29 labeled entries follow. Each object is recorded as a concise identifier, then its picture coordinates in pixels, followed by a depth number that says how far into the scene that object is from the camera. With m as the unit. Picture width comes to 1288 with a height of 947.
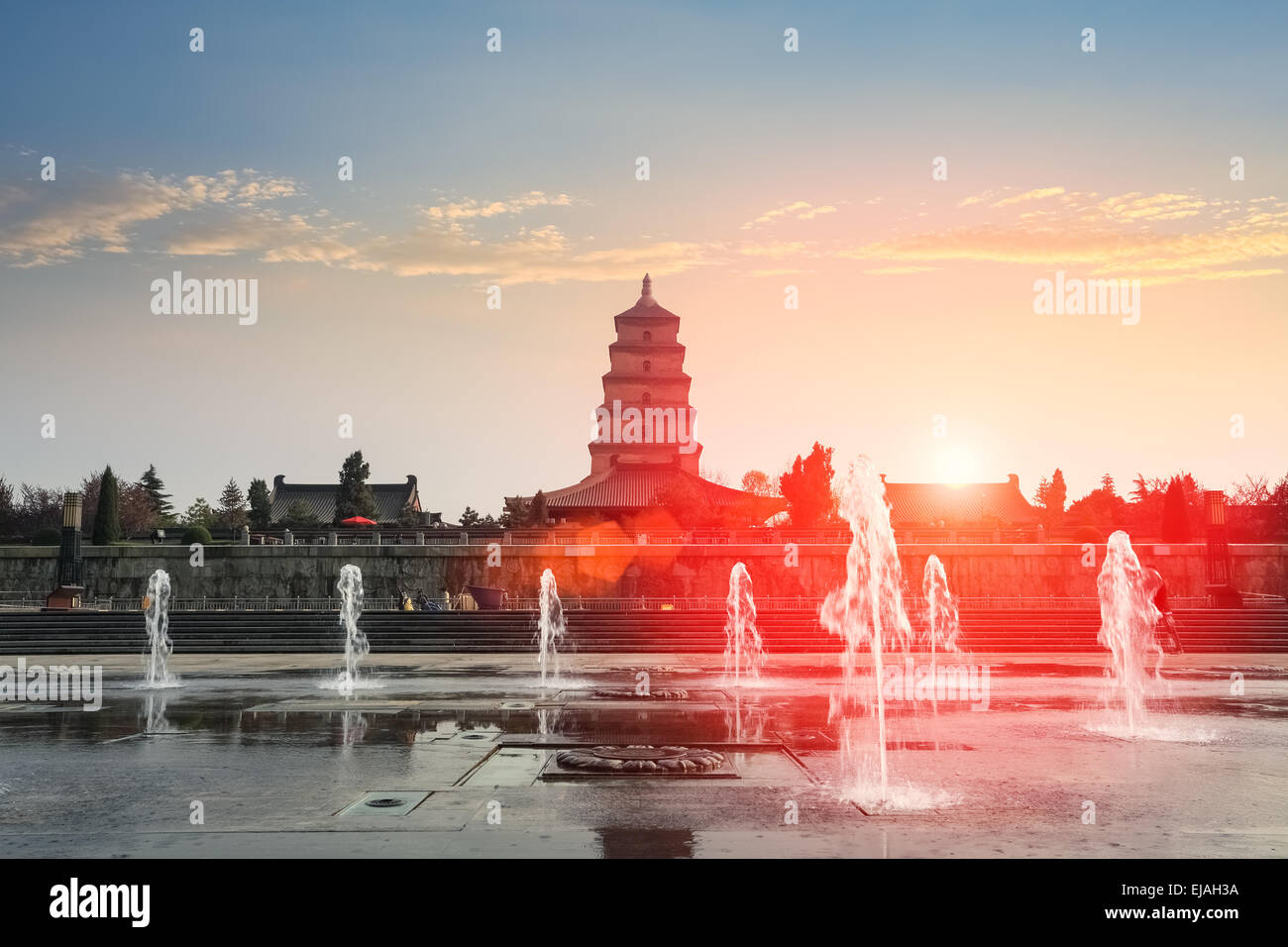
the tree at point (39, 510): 54.41
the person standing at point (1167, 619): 23.92
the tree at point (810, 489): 48.44
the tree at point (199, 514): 60.44
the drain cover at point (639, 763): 8.45
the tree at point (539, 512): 48.25
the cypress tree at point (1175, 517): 36.71
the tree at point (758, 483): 77.62
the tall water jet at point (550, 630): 22.83
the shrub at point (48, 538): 40.91
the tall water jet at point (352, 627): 17.38
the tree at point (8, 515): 52.62
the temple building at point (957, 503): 57.31
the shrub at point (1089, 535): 39.50
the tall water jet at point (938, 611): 26.02
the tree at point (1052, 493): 69.88
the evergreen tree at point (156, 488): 62.44
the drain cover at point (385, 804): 6.85
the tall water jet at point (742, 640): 20.45
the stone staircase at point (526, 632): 25.16
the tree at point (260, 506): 58.31
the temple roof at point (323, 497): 67.88
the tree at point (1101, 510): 49.53
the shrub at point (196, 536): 39.69
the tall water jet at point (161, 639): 17.38
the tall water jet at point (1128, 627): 14.65
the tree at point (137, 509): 53.62
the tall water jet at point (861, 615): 8.86
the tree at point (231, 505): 63.72
